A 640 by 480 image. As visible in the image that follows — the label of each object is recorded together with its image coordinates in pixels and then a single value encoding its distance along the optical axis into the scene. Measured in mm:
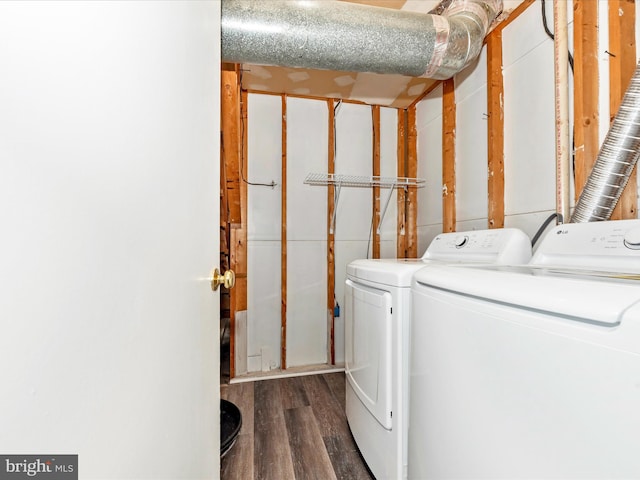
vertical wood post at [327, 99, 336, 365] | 2645
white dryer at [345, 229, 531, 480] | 1165
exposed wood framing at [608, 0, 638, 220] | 1171
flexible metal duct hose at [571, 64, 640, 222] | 1052
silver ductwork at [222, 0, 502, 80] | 1484
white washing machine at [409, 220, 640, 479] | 481
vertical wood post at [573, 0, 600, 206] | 1255
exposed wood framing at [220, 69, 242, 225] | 1661
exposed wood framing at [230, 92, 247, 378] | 2416
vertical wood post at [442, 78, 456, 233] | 2152
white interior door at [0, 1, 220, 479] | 271
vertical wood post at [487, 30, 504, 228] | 1727
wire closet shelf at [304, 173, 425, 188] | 2611
